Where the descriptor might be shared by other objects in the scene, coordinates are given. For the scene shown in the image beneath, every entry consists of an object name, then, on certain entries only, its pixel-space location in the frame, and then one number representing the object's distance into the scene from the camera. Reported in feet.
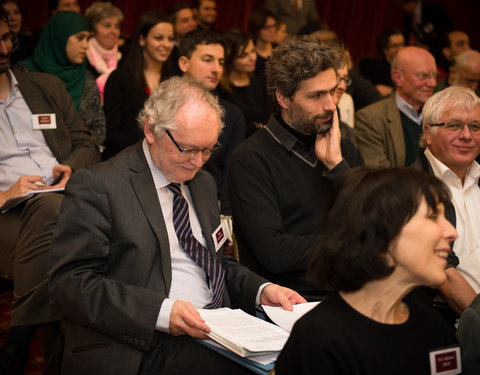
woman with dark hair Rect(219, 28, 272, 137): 17.31
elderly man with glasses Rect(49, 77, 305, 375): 7.31
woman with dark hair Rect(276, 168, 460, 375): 5.40
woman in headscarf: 15.48
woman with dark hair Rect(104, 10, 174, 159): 14.78
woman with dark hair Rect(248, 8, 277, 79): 20.88
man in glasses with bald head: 14.38
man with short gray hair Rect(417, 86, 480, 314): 10.18
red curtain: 23.47
